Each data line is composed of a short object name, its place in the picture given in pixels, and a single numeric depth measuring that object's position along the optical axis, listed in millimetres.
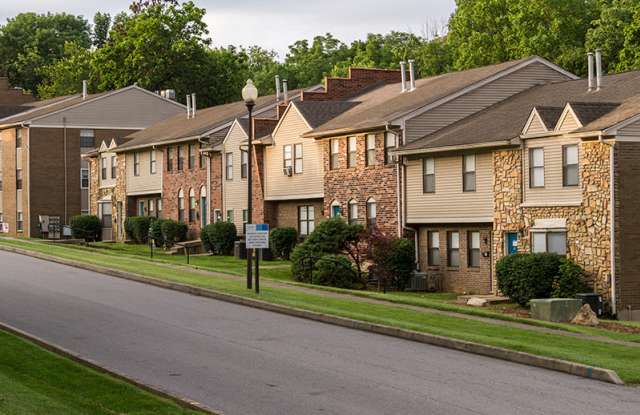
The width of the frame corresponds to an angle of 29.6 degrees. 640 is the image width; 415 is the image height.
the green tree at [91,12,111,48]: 156625
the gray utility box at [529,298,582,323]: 33906
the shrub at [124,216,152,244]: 69500
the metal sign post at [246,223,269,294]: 35406
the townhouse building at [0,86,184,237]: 80438
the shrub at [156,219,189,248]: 64625
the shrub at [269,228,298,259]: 55750
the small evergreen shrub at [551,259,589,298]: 38219
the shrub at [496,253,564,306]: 38594
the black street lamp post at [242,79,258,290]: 35469
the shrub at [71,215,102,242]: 73375
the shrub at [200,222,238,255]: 59312
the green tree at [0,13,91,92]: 137250
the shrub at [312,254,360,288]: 45375
